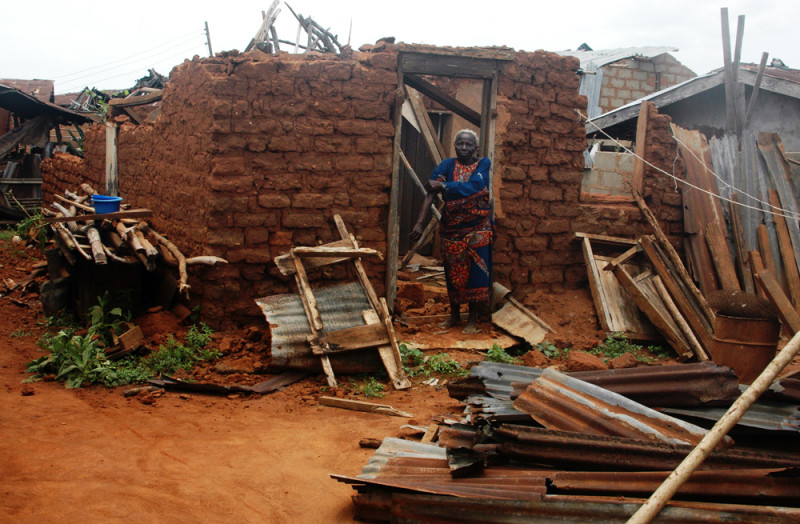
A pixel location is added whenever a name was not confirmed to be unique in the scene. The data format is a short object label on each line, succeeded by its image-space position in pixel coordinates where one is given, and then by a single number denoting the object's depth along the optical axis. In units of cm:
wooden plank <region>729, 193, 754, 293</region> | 699
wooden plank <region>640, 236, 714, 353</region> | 636
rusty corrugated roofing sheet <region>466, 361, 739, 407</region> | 307
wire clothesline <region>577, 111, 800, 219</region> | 707
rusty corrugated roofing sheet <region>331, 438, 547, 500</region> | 263
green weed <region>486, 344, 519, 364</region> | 581
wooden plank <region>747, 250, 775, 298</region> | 678
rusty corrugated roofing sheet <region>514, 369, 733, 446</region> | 286
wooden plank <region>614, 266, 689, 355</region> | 634
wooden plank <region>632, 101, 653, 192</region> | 733
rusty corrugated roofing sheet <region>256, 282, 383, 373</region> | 521
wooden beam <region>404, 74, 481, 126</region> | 685
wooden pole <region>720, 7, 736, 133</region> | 765
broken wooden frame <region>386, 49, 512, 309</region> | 646
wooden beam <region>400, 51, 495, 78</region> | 645
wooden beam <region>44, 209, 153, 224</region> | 654
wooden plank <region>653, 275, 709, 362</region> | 618
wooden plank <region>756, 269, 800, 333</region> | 621
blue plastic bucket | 674
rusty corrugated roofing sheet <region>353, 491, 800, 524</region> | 233
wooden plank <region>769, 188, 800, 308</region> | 679
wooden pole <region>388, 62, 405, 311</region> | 644
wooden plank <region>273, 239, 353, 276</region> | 564
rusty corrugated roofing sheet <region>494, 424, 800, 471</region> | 258
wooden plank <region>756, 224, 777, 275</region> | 695
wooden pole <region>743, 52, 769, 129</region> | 772
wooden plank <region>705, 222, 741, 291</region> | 693
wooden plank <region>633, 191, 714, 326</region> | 648
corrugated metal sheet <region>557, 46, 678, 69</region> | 1460
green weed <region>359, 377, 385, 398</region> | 499
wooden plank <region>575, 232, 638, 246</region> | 727
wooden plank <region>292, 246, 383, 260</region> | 563
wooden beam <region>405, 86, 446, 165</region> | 946
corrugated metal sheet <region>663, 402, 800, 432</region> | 279
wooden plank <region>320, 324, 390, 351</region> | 522
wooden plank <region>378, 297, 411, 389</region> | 515
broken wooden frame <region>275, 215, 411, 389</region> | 520
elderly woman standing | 619
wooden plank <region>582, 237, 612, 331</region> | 678
